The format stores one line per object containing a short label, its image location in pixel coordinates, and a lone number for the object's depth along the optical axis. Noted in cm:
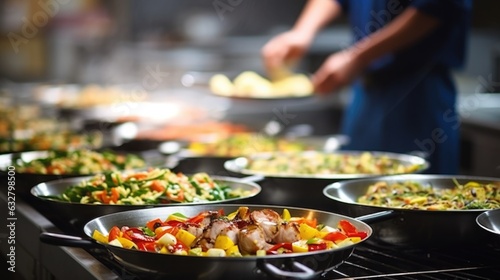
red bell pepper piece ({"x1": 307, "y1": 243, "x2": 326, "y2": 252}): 158
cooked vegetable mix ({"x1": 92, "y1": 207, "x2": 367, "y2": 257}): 156
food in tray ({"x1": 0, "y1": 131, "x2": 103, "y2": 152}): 251
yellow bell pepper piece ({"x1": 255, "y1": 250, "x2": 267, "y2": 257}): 154
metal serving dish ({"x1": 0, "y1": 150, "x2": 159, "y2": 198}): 204
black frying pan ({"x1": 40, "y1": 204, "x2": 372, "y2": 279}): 150
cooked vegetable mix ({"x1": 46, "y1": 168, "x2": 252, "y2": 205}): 185
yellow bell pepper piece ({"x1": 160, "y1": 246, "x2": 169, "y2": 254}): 156
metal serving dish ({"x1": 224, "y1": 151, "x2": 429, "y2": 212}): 193
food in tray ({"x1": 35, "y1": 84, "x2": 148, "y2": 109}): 368
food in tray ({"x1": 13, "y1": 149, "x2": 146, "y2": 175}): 214
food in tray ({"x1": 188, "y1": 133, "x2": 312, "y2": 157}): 245
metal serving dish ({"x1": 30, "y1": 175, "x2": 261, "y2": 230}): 179
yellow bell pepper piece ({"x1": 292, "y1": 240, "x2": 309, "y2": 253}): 156
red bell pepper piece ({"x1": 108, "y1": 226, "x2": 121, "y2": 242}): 162
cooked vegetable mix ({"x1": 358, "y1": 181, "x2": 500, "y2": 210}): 178
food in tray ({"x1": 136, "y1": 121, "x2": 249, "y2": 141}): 274
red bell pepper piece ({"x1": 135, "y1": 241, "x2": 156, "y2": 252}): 159
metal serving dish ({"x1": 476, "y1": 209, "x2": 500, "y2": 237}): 166
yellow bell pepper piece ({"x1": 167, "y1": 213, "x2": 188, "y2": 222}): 169
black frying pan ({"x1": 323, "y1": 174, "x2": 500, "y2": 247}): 168
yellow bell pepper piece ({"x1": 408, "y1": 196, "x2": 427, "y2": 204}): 179
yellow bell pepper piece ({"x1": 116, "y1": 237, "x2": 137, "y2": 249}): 159
